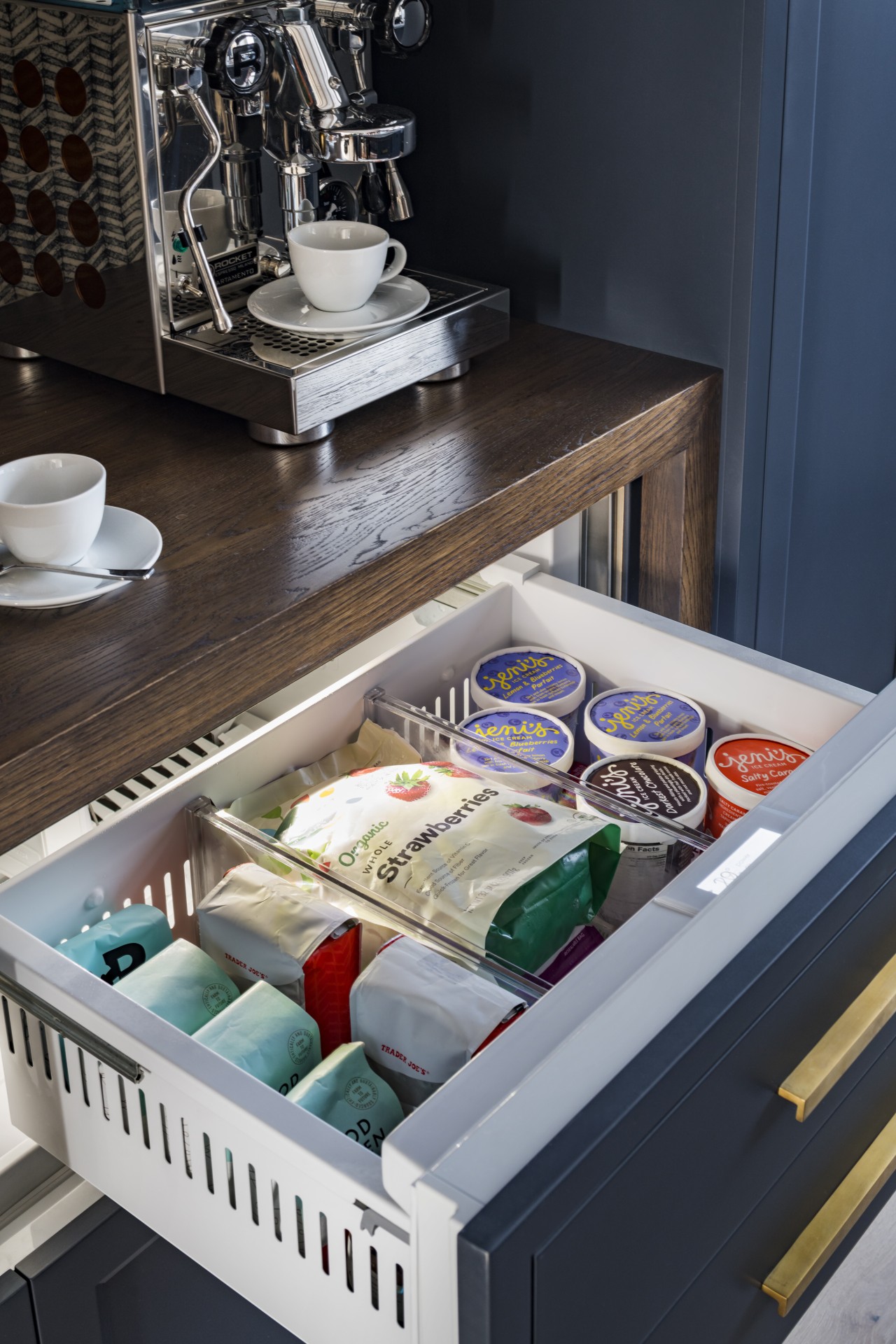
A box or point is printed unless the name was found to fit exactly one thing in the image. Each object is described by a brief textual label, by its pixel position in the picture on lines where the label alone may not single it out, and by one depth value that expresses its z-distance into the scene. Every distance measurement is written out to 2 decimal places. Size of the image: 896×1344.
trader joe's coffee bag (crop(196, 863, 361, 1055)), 0.79
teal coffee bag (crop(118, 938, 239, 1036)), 0.76
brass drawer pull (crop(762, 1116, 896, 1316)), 0.80
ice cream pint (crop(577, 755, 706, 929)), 0.90
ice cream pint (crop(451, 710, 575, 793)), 0.96
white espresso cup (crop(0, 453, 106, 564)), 0.82
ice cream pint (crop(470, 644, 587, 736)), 1.06
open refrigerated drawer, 0.56
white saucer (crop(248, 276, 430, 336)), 1.07
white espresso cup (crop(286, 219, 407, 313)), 1.06
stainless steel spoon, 0.85
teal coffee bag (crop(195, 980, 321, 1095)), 0.72
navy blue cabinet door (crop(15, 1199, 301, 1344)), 0.80
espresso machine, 1.00
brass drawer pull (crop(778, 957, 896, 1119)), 0.70
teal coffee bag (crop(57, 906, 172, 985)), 0.79
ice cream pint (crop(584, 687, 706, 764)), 1.00
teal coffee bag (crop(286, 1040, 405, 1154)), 0.70
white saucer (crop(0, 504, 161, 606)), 0.84
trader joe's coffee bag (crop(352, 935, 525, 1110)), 0.73
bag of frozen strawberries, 0.84
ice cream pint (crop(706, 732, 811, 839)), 0.94
